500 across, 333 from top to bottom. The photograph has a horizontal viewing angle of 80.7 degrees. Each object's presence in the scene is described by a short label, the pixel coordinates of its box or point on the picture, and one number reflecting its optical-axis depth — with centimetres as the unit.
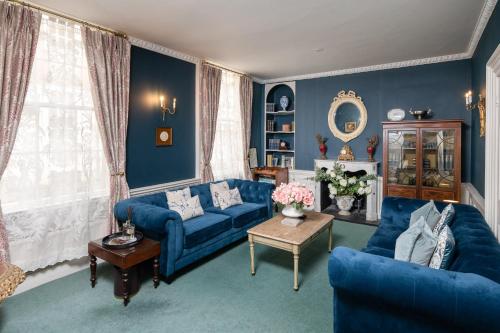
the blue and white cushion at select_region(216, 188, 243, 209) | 432
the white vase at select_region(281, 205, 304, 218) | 349
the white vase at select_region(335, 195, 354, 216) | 542
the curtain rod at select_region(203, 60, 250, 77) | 495
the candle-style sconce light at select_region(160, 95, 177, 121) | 425
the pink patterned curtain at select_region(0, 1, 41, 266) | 267
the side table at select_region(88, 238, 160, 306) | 264
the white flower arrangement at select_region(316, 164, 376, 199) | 510
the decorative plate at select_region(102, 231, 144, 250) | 277
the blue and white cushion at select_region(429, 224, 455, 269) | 187
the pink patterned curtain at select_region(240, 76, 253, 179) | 586
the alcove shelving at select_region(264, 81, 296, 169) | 651
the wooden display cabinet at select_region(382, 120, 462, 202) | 452
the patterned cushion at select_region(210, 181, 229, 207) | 441
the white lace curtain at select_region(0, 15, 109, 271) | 286
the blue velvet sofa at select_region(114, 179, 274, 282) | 301
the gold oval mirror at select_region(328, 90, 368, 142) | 561
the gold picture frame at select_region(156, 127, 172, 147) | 423
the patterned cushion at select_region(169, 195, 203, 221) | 369
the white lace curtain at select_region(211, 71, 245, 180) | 541
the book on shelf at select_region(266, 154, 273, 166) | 668
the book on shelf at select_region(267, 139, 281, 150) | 661
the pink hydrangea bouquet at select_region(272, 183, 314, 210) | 341
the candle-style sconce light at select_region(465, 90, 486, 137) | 335
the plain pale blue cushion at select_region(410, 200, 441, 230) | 254
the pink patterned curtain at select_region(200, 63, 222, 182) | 489
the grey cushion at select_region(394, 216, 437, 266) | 197
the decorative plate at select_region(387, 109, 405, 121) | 518
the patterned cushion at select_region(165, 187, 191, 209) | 376
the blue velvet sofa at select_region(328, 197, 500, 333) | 138
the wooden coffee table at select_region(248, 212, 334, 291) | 291
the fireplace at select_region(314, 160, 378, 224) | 529
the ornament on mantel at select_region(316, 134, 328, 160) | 591
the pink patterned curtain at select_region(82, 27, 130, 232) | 336
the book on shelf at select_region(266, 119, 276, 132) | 662
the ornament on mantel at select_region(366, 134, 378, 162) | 537
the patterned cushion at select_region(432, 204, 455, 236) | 233
